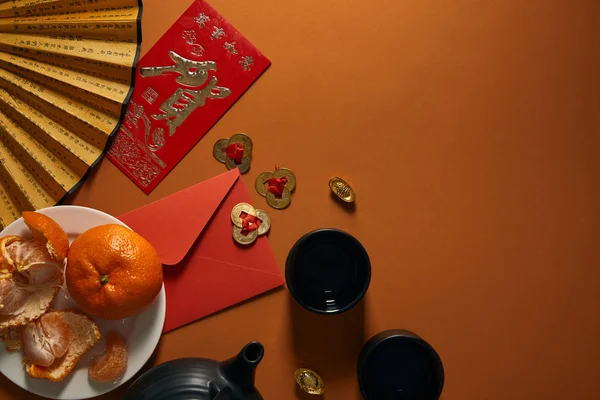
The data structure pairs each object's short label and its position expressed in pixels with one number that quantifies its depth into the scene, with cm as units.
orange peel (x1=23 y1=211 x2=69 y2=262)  79
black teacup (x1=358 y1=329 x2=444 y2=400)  89
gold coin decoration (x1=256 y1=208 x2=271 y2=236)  95
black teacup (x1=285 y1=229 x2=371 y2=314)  89
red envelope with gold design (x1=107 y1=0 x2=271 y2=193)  94
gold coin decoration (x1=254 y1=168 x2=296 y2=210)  95
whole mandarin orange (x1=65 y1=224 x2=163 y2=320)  78
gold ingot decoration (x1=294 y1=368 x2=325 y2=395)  93
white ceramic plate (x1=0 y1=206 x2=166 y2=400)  85
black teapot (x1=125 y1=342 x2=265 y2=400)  76
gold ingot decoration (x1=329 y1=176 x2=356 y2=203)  96
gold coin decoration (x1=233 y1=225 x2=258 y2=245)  94
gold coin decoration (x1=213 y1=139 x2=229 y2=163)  95
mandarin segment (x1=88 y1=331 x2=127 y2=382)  85
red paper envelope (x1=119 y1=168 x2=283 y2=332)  93
